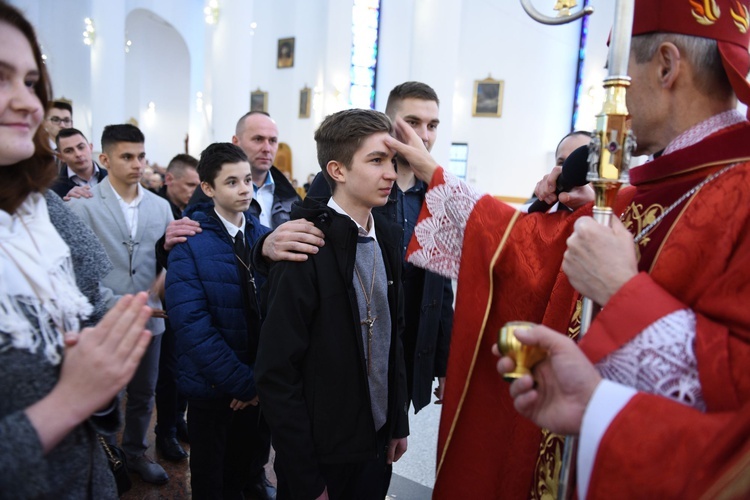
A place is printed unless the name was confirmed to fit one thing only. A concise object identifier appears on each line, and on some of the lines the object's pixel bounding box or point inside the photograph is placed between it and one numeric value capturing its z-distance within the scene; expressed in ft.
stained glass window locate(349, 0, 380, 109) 50.31
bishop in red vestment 3.21
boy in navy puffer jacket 7.14
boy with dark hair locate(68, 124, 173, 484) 9.23
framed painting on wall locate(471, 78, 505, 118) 52.34
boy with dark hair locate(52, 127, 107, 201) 12.34
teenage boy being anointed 5.08
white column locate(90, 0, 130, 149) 38.55
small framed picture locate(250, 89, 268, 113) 55.47
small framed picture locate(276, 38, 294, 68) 53.78
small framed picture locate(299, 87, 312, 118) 52.08
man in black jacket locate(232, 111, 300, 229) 10.83
